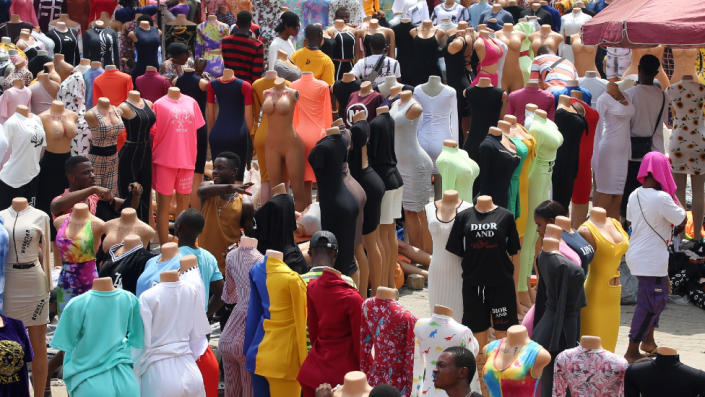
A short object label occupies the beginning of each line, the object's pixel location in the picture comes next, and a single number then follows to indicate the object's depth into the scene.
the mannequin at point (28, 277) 11.54
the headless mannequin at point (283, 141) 16.03
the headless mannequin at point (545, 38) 21.66
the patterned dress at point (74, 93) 18.16
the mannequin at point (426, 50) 20.81
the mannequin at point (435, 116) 17.27
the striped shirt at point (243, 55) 19.67
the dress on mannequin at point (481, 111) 16.47
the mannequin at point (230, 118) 17.36
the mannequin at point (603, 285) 11.45
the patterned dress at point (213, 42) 21.56
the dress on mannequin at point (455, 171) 14.57
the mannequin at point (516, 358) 9.06
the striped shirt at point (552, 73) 18.56
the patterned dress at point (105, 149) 15.28
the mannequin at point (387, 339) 9.66
